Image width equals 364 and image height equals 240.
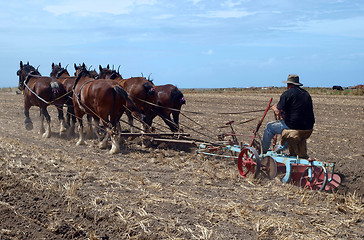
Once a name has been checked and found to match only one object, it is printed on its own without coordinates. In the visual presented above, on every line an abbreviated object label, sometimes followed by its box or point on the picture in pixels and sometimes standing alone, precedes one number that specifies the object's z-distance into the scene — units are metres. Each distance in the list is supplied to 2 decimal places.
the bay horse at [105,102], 9.10
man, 6.51
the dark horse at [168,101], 9.90
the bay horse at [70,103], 11.20
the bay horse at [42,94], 11.33
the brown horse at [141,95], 9.90
